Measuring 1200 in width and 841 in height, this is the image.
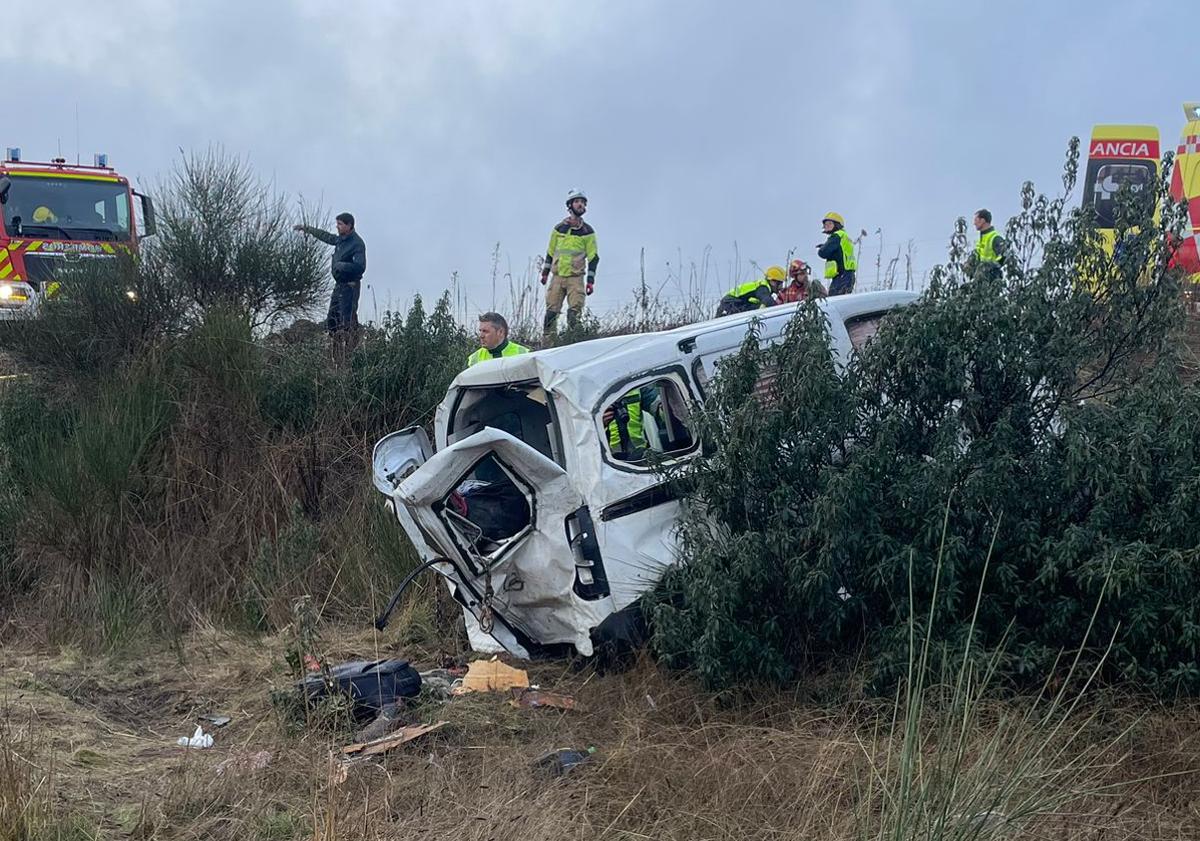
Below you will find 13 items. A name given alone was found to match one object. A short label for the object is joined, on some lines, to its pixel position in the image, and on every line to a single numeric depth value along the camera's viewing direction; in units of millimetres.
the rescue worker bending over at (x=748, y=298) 12258
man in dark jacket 13172
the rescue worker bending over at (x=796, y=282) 12273
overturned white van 6477
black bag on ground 6402
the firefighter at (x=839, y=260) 13406
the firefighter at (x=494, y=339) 9281
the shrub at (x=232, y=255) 13500
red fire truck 17031
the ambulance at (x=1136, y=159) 13547
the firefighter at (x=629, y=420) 6766
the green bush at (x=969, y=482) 5508
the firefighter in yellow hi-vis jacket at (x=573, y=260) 13938
